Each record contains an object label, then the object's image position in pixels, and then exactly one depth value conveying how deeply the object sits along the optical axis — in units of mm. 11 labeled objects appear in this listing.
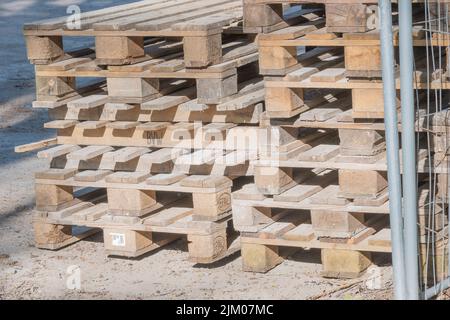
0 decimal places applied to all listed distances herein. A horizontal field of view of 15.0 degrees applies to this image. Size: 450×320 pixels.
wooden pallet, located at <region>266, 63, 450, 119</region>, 8376
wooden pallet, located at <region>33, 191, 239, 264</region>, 9287
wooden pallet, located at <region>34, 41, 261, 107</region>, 9043
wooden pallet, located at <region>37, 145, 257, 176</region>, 9349
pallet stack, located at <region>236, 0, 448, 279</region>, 8376
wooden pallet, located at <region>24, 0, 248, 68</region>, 8925
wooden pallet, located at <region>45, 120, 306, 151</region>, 9305
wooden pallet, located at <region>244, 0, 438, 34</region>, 8270
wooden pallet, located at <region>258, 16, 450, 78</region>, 8245
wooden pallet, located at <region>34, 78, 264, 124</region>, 9199
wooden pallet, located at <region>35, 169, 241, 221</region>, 9280
